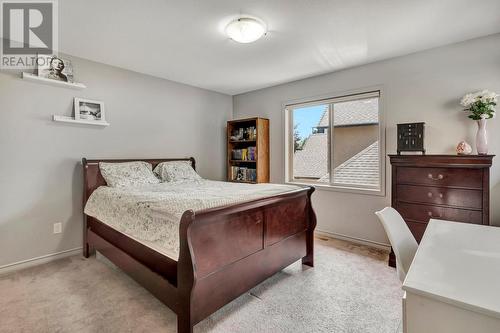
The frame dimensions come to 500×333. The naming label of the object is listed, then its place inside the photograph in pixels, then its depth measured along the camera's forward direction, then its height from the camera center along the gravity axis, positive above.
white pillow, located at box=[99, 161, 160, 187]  2.87 -0.12
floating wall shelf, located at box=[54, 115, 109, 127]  2.74 +0.51
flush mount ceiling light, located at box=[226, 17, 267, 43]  2.12 +1.20
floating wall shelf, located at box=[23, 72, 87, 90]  2.53 +0.90
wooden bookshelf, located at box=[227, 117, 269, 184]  4.10 +0.32
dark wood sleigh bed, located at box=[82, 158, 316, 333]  1.53 -0.70
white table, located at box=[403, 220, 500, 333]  0.72 -0.40
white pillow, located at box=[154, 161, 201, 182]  3.40 -0.11
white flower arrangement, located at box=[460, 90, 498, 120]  2.25 +0.58
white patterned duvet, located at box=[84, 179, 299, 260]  1.71 -0.32
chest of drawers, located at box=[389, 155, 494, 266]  2.13 -0.22
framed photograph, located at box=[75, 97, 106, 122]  2.90 +0.66
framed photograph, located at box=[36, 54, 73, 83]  2.65 +1.07
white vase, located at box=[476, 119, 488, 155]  2.26 +0.24
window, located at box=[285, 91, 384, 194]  3.28 +0.33
